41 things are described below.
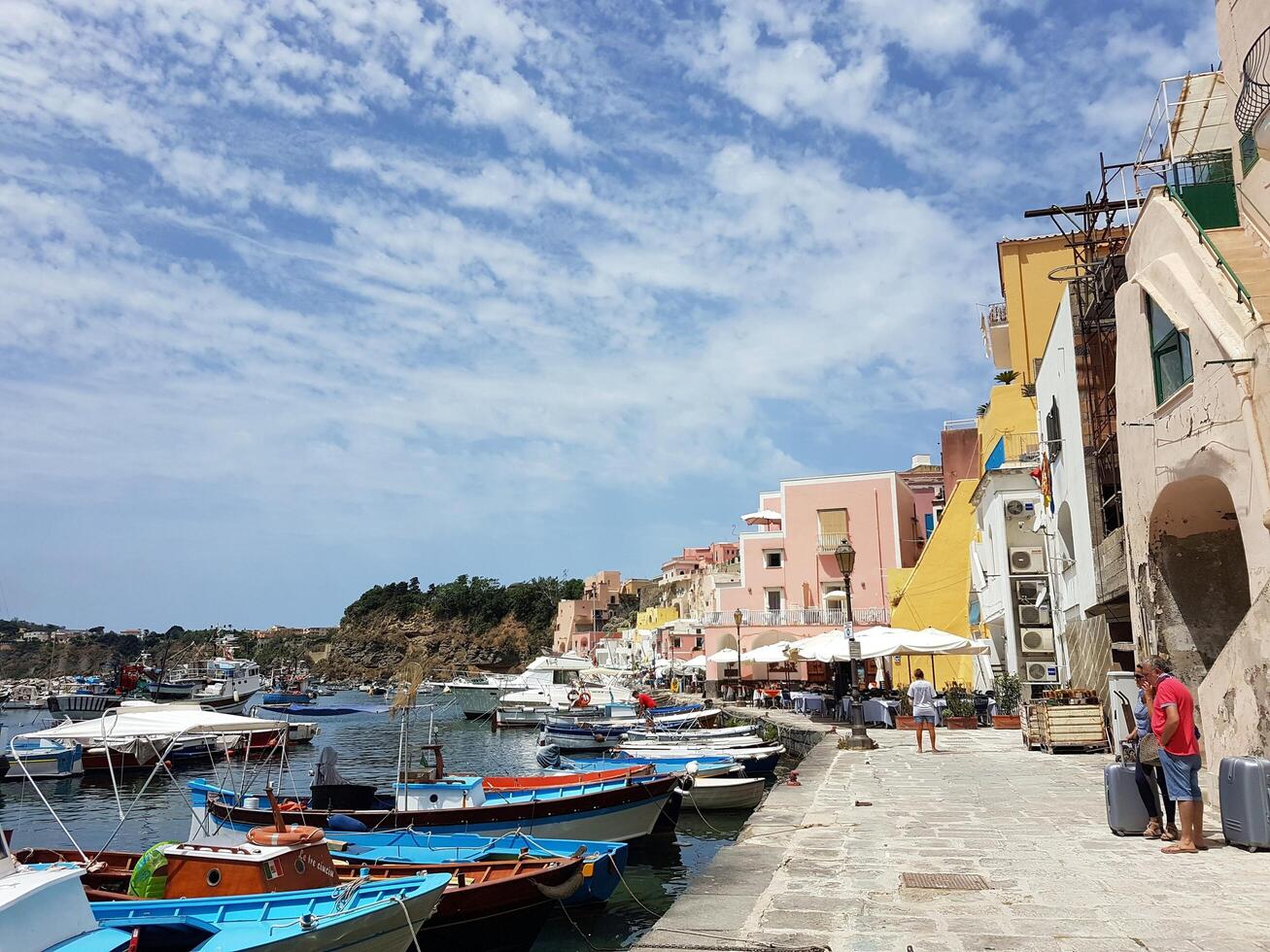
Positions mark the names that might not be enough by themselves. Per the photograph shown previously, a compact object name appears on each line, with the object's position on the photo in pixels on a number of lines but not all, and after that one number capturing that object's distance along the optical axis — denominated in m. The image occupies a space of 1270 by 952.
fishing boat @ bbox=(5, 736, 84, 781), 29.05
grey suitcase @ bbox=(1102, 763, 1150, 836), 8.55
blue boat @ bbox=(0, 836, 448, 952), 6.28
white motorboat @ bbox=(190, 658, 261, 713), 59.66
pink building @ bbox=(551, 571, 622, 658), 108.06
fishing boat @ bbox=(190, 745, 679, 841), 12.72
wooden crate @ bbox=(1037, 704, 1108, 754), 15.77
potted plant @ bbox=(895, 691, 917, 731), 23.42
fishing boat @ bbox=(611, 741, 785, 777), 19.95
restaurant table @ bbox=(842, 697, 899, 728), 24.19
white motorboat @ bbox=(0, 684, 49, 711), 97.50
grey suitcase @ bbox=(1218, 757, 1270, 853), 7.28
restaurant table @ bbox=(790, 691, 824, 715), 29.28
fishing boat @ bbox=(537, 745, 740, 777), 18.69
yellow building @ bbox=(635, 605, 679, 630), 75.31
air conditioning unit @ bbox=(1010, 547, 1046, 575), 23.61
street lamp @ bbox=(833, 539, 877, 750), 17.83
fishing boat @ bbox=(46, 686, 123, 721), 56.94
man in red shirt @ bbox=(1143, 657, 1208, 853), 7.40
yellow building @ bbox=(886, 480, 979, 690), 32.41
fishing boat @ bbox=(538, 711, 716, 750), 26.80
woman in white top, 17.66
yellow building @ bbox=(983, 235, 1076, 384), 27.41
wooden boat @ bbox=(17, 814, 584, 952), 8.32
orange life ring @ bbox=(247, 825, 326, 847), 8.92
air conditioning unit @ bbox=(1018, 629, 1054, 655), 23.59
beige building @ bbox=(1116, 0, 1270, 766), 9.03
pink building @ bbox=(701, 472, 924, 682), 47.75
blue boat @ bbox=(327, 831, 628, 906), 10.60
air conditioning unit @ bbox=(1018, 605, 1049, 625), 23.56
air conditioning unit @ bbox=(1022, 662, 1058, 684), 23.03
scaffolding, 16.33
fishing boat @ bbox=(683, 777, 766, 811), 17.50
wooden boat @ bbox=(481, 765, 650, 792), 15.64
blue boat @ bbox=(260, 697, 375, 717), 47.89
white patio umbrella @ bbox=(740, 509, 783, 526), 54.44
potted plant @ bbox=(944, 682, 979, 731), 22.98
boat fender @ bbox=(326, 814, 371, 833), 12.27
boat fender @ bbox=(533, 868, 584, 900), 9.59
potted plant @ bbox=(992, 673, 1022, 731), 22.36
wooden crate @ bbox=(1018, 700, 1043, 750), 16.38
